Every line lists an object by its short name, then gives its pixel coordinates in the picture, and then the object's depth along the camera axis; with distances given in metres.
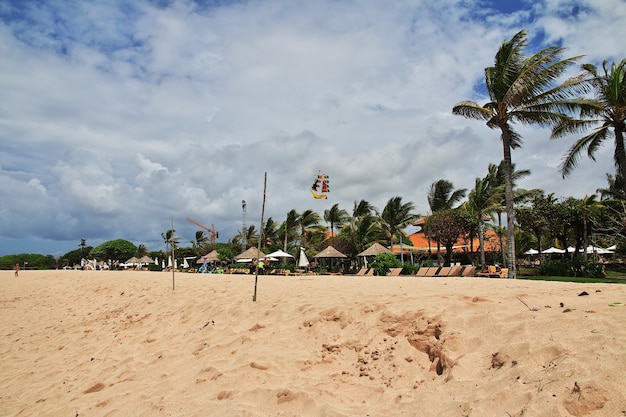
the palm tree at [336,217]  41.41
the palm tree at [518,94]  14.98
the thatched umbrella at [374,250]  25.15
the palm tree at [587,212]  22.31
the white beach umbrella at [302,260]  25.05
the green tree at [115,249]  54.03
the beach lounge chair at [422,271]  18.62
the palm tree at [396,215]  32.78
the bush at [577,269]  17.47
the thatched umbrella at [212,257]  33.39
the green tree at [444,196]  30.39
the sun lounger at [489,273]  16.68
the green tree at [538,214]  24.38
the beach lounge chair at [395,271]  19.11
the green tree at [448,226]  25.09
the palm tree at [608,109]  15.24
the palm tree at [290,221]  41.09
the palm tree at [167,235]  71.09
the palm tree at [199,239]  70.75
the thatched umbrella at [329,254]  26.44
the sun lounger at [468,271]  17.14
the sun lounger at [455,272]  17.46
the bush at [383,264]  19.83
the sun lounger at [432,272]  18.17
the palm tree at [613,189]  29.78
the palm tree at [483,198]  25.20
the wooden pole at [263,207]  9.31
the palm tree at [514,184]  27.03
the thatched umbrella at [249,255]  28.89
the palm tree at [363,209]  38.36
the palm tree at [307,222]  40.59
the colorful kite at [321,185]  26.14
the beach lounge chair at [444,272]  17.70
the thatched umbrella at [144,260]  43.34
